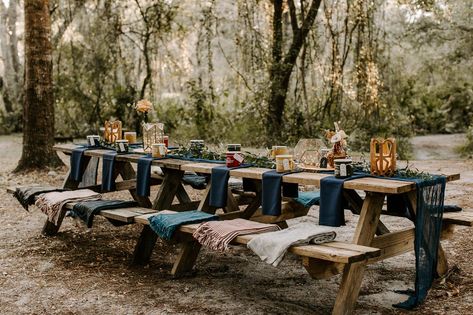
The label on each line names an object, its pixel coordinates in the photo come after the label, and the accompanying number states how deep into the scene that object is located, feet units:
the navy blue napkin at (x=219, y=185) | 13.23
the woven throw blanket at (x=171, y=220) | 12.30
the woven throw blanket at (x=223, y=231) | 11.29
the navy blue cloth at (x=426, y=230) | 11.18
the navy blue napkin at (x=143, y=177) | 15.05
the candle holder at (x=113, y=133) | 18.45
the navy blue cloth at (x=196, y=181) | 17.78
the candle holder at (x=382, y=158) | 11.60
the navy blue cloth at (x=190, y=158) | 14.46
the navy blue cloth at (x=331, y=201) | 11.21
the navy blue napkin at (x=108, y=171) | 16.35
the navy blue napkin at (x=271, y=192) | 12.32
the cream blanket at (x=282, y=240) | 10.48
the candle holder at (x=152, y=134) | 16.63
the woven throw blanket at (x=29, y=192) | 16.33
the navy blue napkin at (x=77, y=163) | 17.90
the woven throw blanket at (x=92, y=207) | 14.12
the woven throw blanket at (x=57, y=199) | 15.24
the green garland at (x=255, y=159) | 11.71
